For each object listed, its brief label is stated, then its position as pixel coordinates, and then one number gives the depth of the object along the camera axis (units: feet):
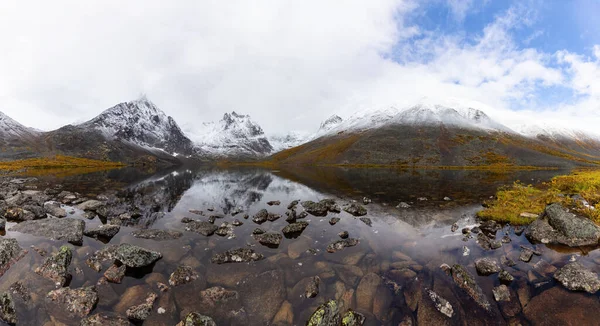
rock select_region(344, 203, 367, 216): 103.14
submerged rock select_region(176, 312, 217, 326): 35.86
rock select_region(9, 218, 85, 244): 66.96
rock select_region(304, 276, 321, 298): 44.98
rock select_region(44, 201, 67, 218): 91.12
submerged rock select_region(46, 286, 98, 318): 39.41
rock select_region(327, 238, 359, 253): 64.69
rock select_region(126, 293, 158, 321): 38.68
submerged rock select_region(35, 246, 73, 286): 46.93
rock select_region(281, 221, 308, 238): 76.69
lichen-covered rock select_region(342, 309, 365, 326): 38.51
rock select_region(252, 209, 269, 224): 91.55
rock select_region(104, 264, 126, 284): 47.14
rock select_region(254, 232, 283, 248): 68.16
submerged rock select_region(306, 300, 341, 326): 36.81
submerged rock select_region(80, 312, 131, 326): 36.68
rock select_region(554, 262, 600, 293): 45.52
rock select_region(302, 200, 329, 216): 104.68
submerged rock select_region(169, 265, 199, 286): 47.83
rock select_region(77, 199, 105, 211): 102.63
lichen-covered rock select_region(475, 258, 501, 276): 52.11
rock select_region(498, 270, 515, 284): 48.80
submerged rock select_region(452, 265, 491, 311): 42.94
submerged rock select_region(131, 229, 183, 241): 71.36
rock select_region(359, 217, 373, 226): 89.39
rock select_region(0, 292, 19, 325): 36.50
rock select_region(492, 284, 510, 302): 43.68
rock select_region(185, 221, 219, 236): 76.80
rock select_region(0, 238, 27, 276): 50.95
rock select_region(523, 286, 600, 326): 39.14
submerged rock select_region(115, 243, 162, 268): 51.85
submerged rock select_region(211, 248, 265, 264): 56.90
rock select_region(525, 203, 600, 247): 65.77
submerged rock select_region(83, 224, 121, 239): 70.61
